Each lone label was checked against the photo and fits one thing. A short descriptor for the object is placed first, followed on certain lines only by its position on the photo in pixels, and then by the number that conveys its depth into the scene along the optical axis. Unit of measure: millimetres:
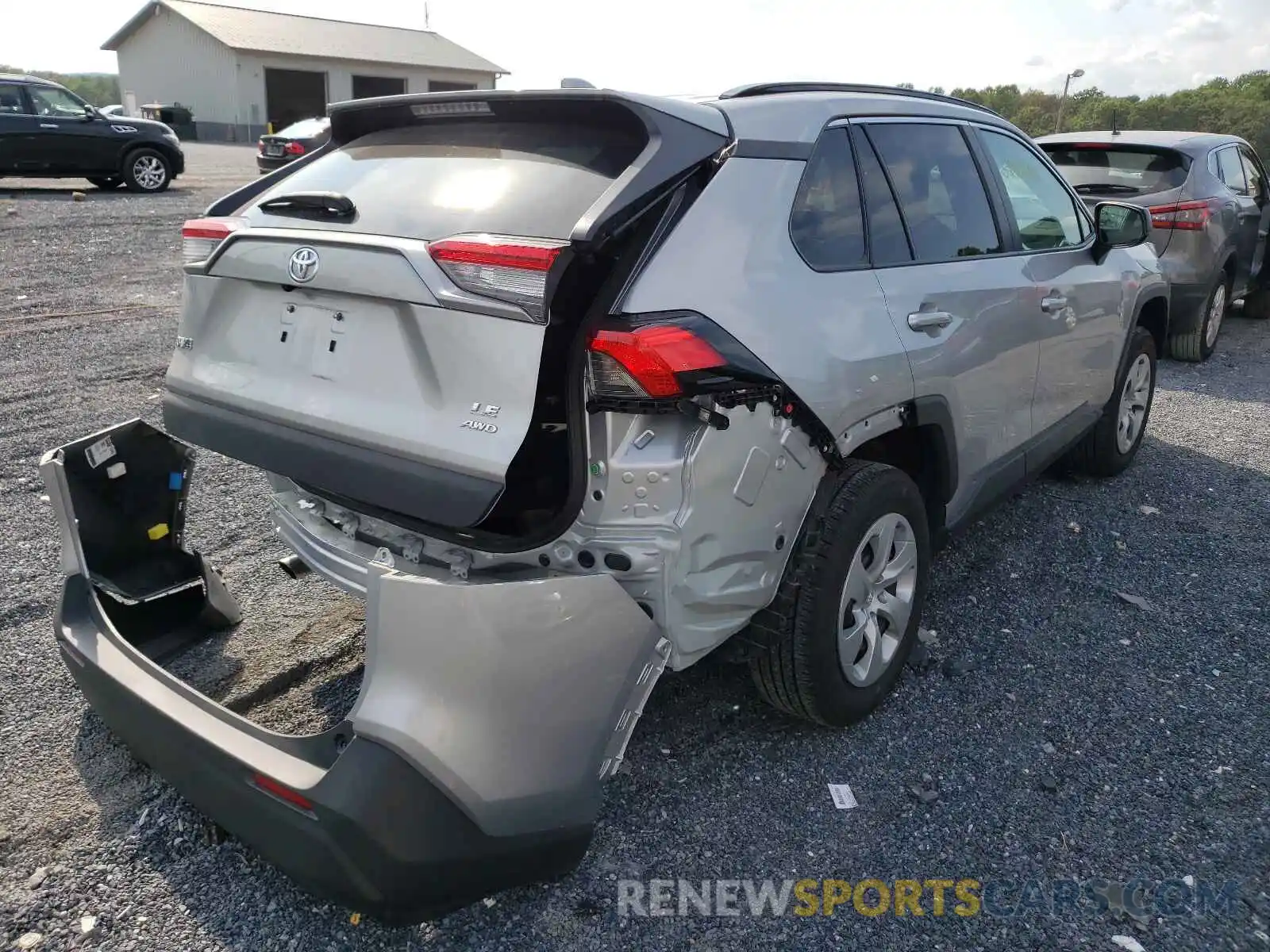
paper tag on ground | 2773
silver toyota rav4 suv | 2074
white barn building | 39969
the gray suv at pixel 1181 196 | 7621
